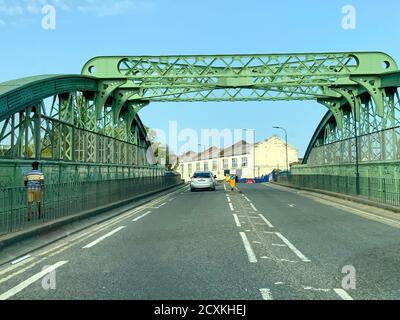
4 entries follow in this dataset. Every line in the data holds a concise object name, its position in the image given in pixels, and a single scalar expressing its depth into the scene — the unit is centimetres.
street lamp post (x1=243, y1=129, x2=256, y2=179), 10044
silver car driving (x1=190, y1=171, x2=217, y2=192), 3691
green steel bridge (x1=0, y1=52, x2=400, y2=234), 1529
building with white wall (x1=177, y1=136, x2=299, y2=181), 10531
